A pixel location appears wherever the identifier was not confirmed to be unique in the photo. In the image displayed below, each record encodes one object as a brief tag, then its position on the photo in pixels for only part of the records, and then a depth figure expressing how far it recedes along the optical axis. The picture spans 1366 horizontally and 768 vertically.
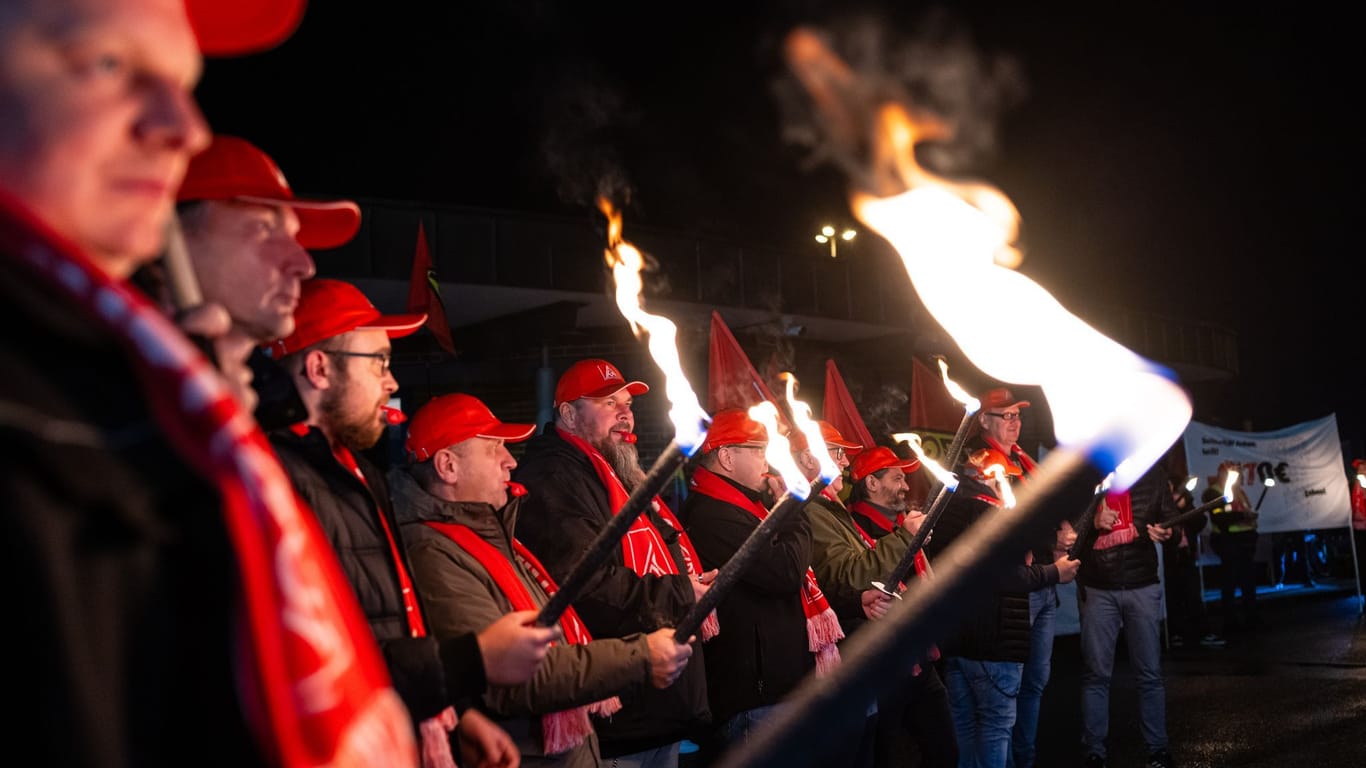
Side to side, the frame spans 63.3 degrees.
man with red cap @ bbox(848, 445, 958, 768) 6.63
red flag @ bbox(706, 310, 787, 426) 9.32
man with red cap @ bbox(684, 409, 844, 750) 5.64
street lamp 21.67
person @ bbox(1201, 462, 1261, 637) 15.80
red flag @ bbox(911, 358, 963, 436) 13.38
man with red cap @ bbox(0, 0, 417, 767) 0.89
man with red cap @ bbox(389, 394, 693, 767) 3.62
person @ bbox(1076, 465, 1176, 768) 8.02
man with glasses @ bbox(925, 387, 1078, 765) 7.11
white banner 15.91
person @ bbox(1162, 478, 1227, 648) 14.10
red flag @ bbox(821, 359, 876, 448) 10.41
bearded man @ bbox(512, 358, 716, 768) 4.55
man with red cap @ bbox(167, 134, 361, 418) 2.13
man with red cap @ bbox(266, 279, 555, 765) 2.71
